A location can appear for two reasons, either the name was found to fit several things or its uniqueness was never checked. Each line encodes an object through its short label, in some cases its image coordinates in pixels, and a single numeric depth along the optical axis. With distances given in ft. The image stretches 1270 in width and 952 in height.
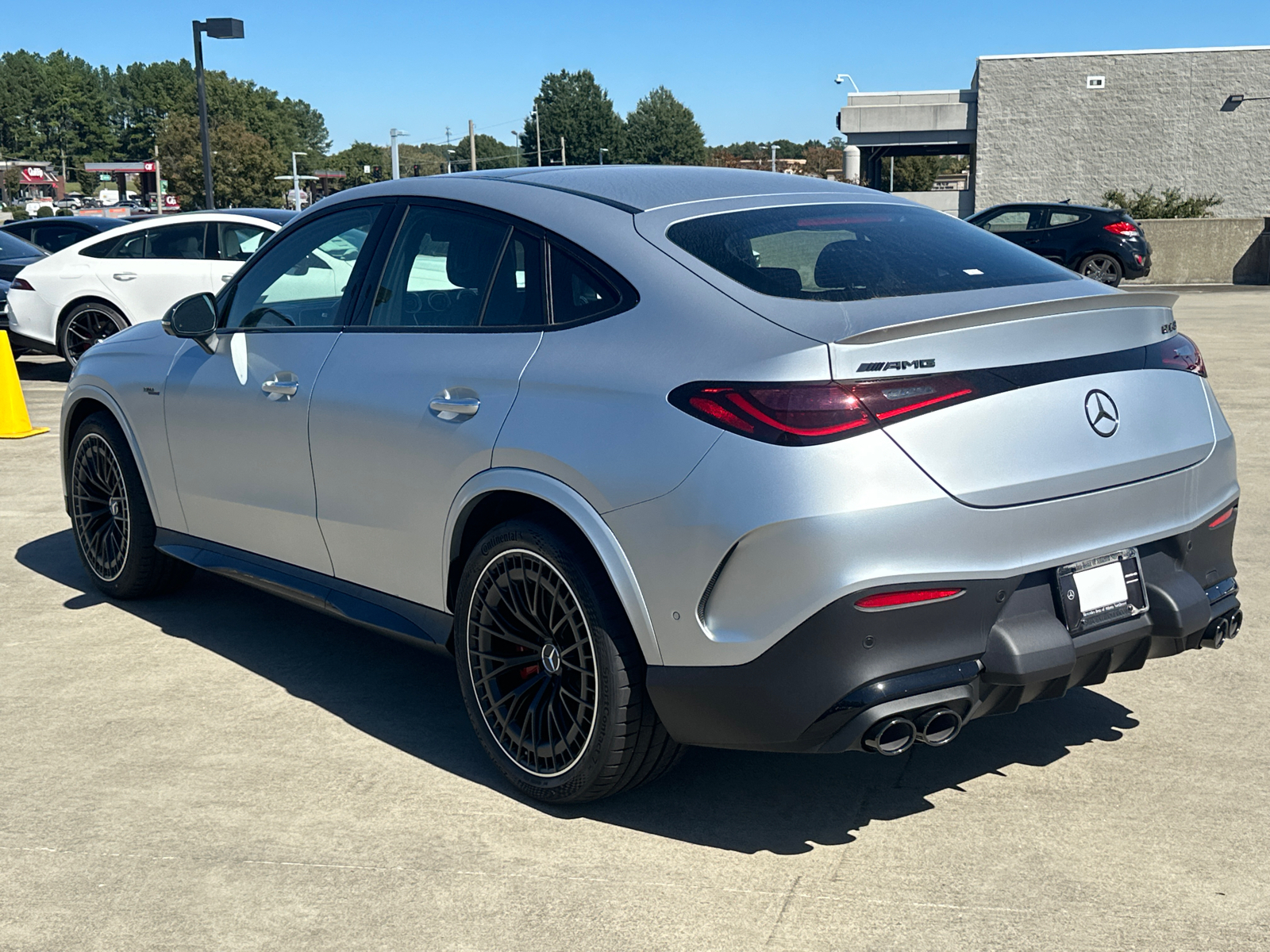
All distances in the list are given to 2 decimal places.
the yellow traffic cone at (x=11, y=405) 33.22
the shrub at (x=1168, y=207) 100.32
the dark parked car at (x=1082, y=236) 72.08
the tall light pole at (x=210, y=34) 68.74
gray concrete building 134.00
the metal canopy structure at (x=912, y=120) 144.77
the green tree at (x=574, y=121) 512.22
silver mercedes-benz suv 9.83
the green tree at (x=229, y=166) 277.44
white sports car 41.75
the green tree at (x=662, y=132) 500.74
